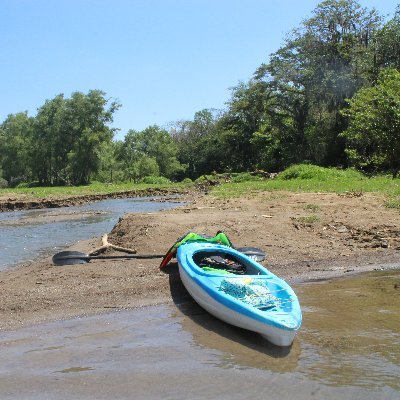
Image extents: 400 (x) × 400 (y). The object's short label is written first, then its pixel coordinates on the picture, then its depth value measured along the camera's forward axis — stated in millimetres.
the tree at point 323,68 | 40281
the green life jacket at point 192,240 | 8727
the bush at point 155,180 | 53791
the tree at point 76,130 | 55878
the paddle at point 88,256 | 9391
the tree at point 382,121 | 20438
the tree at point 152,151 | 67188
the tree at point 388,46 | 38531
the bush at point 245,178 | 37125
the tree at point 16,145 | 63438
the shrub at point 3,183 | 72438
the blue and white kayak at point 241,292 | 5348
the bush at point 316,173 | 26344
